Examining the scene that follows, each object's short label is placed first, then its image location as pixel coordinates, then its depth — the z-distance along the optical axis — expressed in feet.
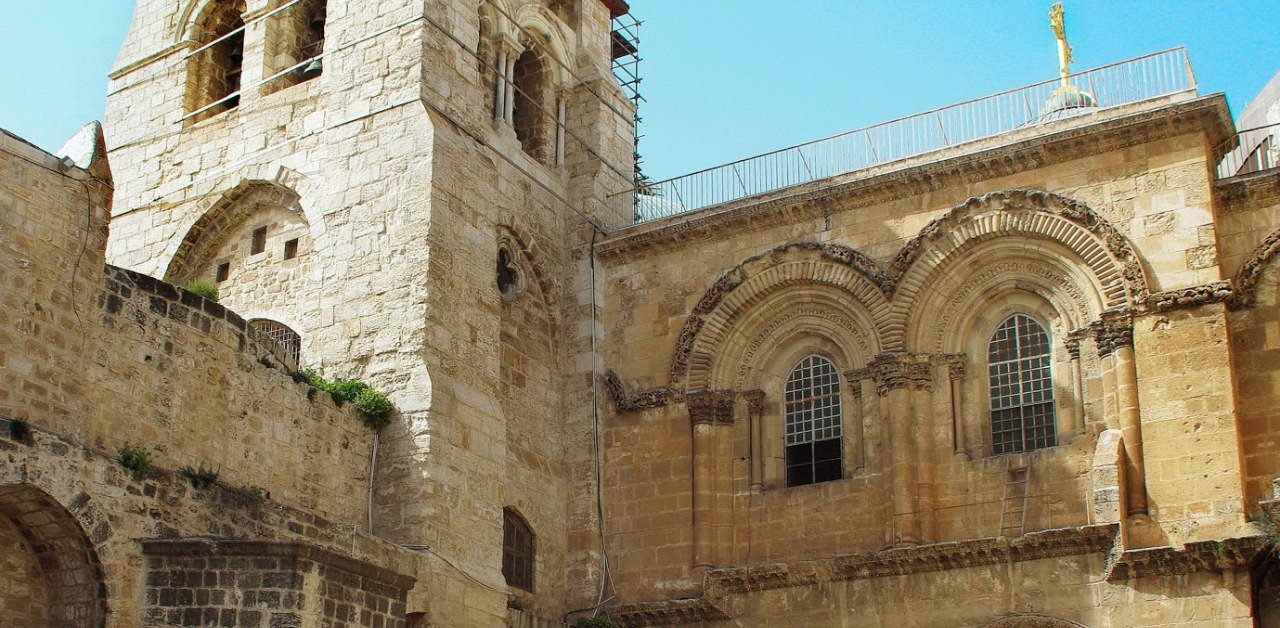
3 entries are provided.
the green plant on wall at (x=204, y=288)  65.31
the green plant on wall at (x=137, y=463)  45.42
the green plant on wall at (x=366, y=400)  57.93
